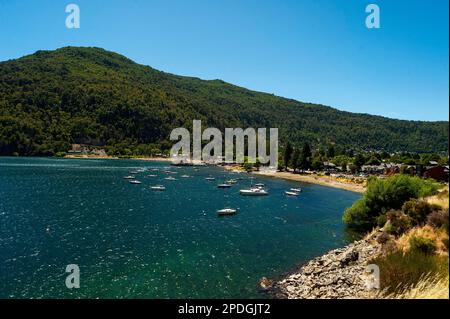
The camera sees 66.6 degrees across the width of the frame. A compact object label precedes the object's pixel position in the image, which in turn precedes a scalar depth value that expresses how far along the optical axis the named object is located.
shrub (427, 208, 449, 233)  25.35
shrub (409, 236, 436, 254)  23.95
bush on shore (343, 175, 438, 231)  49.97
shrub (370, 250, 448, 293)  20.12
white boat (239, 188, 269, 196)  95.71
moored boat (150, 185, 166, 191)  102.21
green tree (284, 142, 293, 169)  169.39
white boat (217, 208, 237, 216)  66.86
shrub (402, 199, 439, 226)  31.45
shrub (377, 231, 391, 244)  35.63
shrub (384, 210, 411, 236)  33.94
